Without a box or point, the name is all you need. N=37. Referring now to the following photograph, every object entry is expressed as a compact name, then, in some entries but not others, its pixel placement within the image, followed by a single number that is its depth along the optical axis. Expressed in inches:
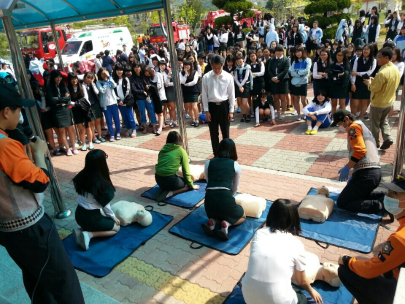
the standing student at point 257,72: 353.7
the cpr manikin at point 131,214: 185.3
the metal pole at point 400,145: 182.5
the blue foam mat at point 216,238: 164.1
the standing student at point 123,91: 337.0
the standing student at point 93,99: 311.9
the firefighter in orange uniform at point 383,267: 95.7
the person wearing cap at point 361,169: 173.8
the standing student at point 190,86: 348.5
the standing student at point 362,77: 302.5
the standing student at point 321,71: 322.7
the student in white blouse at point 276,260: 103.7
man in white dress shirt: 244.2
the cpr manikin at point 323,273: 128.8
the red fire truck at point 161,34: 1134.4
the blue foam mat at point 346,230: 158.2
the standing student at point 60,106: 282.4
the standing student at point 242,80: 346.0
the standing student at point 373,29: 567.8
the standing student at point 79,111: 299.5
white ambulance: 717.3
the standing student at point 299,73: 337.1
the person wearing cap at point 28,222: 91.3
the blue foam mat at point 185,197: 208.4
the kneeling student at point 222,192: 165.2
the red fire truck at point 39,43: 781.3
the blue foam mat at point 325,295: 125.2
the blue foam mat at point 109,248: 156.2
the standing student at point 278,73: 346.6
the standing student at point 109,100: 320.2
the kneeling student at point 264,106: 353.4
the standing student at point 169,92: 359.9
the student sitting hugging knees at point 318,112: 314.8
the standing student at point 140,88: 341.1
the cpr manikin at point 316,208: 176.4
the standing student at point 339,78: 309.9
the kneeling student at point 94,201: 157.0
